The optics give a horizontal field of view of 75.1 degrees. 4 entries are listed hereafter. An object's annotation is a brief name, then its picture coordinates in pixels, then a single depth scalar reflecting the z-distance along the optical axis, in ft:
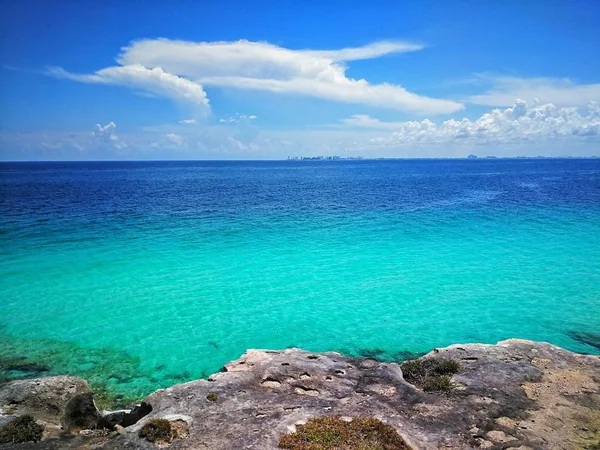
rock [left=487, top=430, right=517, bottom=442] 40.06
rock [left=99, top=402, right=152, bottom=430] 44.88
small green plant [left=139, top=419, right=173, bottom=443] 38.22
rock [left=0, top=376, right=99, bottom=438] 46.47
